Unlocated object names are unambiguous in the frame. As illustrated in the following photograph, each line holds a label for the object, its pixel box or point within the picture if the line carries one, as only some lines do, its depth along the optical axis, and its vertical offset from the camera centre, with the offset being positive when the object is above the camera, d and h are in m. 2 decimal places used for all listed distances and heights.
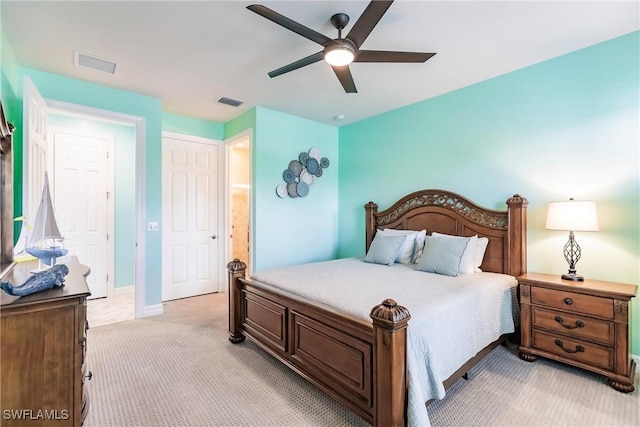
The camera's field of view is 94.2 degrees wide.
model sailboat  1.88 -0.11
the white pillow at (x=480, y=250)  3.07 -0.38
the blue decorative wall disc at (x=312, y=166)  4.55 +0.74
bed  1.55 -0.75
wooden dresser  1.28 -0.65
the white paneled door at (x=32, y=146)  2.50 +0.59
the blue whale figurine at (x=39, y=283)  1.33 -0.33
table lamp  2.35 -0.05
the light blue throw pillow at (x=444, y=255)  2.81 -0.41
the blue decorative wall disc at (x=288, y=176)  4.27 +0.55
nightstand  2.14 -0.87
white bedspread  1.66 -0.62
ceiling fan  1.71 +1.15
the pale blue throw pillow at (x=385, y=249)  3.37 -0.41
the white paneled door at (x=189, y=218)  4.34 -0.07
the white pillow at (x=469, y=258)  2.88 -0.44
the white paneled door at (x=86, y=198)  4.18 +0.23
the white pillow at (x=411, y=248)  3.45 -0.40
